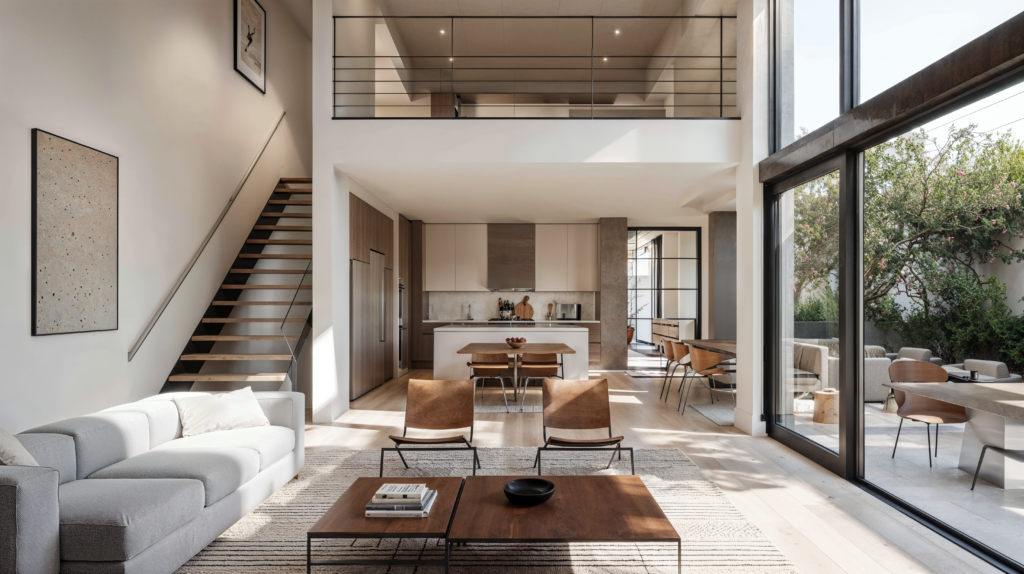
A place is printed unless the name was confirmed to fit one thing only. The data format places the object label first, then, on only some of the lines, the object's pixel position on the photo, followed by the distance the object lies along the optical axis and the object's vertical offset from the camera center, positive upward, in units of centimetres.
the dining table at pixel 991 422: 269 -65
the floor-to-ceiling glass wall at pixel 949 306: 272 -7
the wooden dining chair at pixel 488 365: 669 -87
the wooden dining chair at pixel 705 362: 612 -76
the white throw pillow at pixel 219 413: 370 -81
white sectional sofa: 219 -93
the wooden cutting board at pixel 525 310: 1054 -33
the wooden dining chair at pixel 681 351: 687 -72
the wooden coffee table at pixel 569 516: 224 -98
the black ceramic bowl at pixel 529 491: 257 -93
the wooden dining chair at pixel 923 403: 311 -64
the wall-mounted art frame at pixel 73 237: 369 +38
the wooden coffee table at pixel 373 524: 229 -98
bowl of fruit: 689 -61
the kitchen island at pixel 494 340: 745 -64
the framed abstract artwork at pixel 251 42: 654 +305
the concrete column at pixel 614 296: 982 -6
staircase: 545 -23
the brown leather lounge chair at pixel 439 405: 425 -86
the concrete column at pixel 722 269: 892 +39
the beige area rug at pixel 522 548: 267 -131
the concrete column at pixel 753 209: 521 +80
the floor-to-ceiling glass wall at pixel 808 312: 418 -15
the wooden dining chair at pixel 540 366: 670 -87
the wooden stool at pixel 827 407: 413 -85
